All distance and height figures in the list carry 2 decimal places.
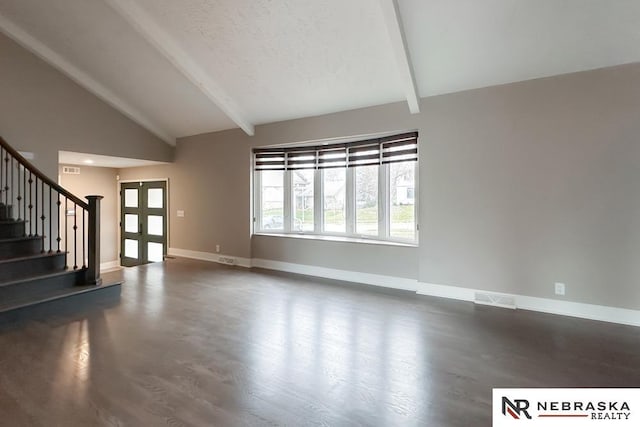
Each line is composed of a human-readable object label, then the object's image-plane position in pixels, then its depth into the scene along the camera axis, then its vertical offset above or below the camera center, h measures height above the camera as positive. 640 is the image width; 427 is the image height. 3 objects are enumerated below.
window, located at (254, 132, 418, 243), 4.79 +0.43
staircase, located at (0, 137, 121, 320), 3.39 -0.67
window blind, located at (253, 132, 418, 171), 4.64 +1.00
